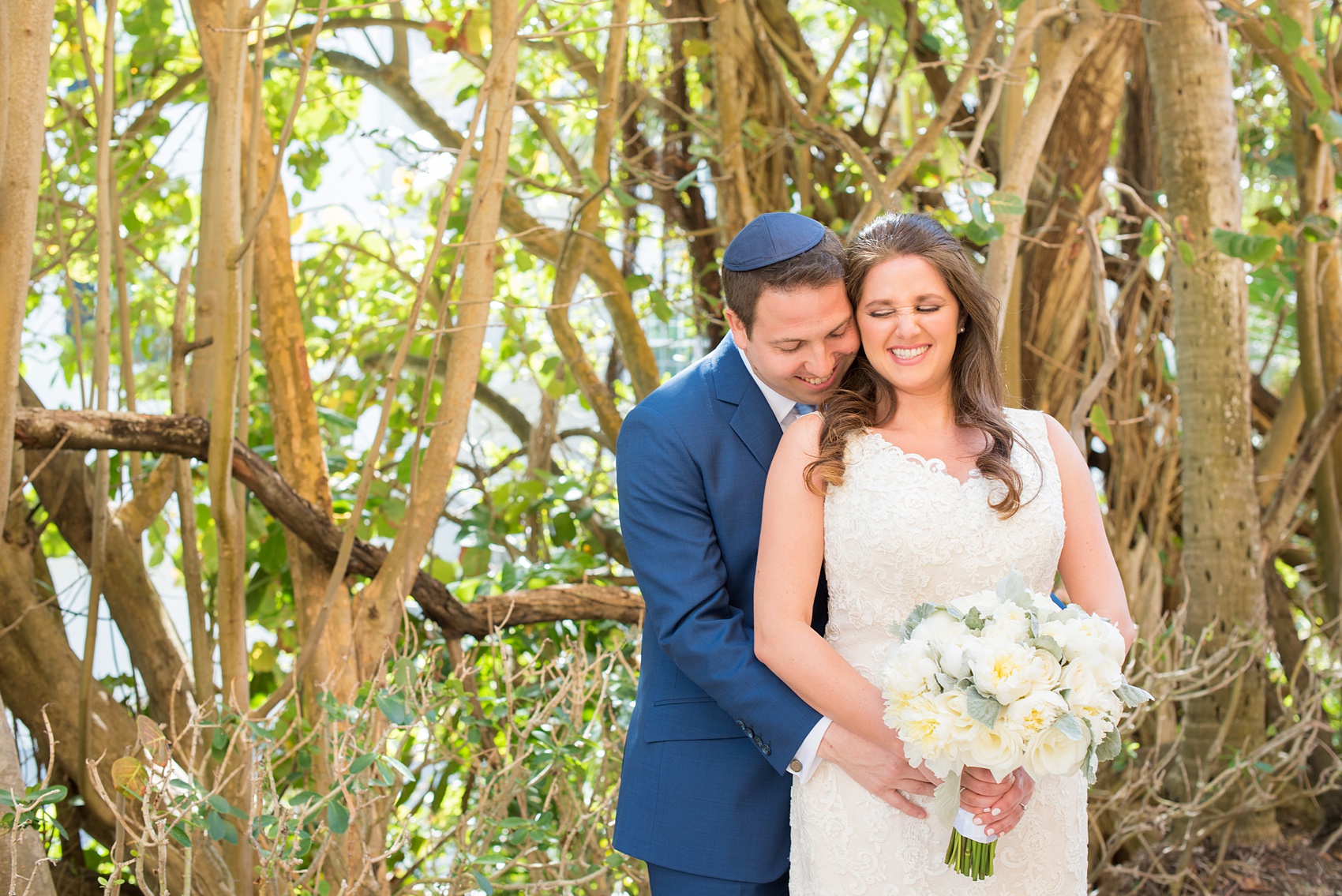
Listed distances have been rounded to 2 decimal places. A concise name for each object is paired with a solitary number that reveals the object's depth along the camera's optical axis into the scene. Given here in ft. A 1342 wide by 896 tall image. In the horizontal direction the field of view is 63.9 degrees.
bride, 5.44
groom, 5.72
